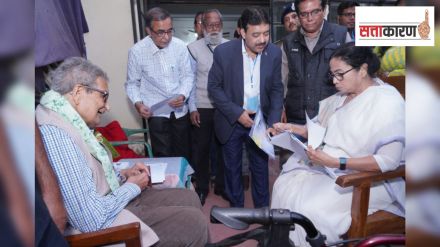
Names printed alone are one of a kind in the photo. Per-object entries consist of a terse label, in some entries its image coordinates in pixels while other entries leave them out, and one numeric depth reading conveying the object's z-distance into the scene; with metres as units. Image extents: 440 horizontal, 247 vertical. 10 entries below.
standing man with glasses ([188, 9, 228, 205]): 2.40
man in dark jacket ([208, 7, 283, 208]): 1.93
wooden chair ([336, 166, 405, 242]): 1.24
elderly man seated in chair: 1.03
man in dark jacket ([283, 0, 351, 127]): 1.76
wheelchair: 0.54
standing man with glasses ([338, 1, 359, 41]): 1.83
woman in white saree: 1.30
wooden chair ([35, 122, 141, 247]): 0.96
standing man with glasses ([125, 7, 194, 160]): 2.28
